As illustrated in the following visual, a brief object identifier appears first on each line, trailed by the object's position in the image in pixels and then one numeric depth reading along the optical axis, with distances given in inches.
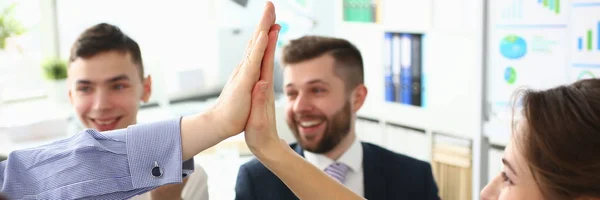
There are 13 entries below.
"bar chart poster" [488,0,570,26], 121.3
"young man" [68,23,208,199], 82.5
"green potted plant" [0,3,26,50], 170.7
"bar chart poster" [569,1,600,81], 115.9
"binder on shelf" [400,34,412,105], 151.7
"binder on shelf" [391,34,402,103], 154.8
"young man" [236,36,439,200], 87.2
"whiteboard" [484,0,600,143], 117.6
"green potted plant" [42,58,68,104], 167.0
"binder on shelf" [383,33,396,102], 157.2
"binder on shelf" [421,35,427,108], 148.8
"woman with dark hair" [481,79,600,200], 47.4
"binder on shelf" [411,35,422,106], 149.8
